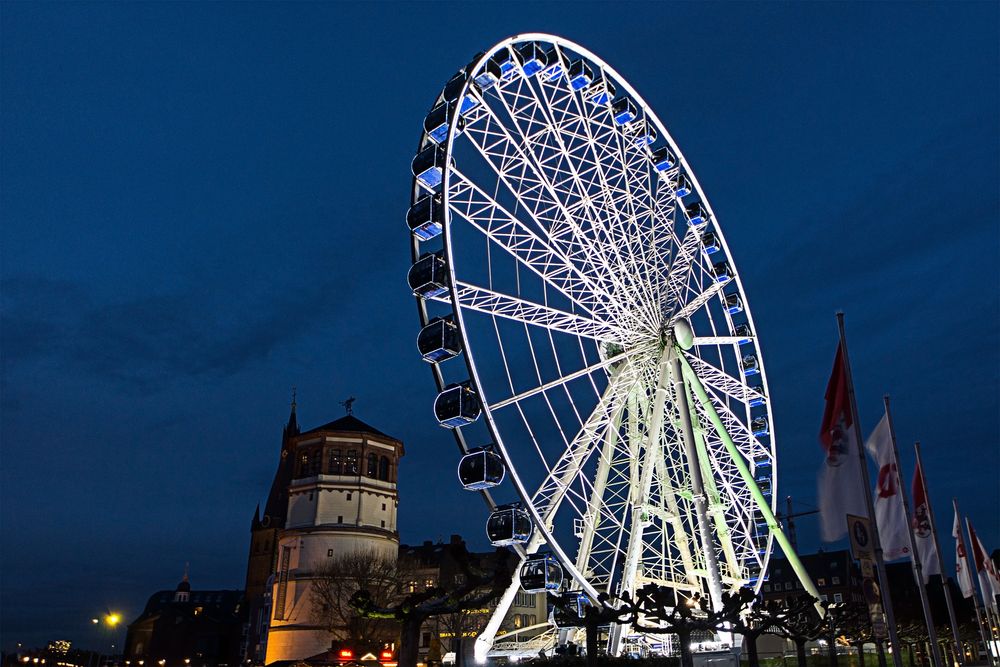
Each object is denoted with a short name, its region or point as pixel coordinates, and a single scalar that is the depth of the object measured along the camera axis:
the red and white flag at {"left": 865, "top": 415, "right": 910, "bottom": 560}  18.59
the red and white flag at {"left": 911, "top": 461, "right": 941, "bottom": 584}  22.41
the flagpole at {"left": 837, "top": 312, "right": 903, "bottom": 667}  16.42
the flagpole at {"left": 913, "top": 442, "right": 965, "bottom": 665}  22.78
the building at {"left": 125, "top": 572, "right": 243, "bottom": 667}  121.31
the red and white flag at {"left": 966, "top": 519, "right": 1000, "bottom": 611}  33.75
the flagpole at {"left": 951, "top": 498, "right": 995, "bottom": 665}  32.28
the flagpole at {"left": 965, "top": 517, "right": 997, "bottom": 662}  32.94
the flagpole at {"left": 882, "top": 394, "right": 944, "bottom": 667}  18.58
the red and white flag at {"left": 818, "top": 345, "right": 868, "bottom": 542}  17.11
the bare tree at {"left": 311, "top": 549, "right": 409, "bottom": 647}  58.16
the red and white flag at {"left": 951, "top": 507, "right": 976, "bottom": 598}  32.31
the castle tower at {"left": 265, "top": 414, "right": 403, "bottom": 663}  65.50
